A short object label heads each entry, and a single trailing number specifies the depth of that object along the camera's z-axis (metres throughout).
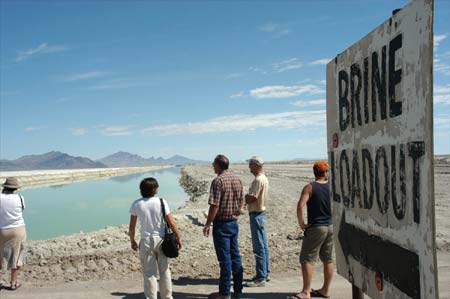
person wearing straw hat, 6.71
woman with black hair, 5.69
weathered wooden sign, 2.09
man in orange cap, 5.46
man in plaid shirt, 6.01
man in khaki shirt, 6.57
